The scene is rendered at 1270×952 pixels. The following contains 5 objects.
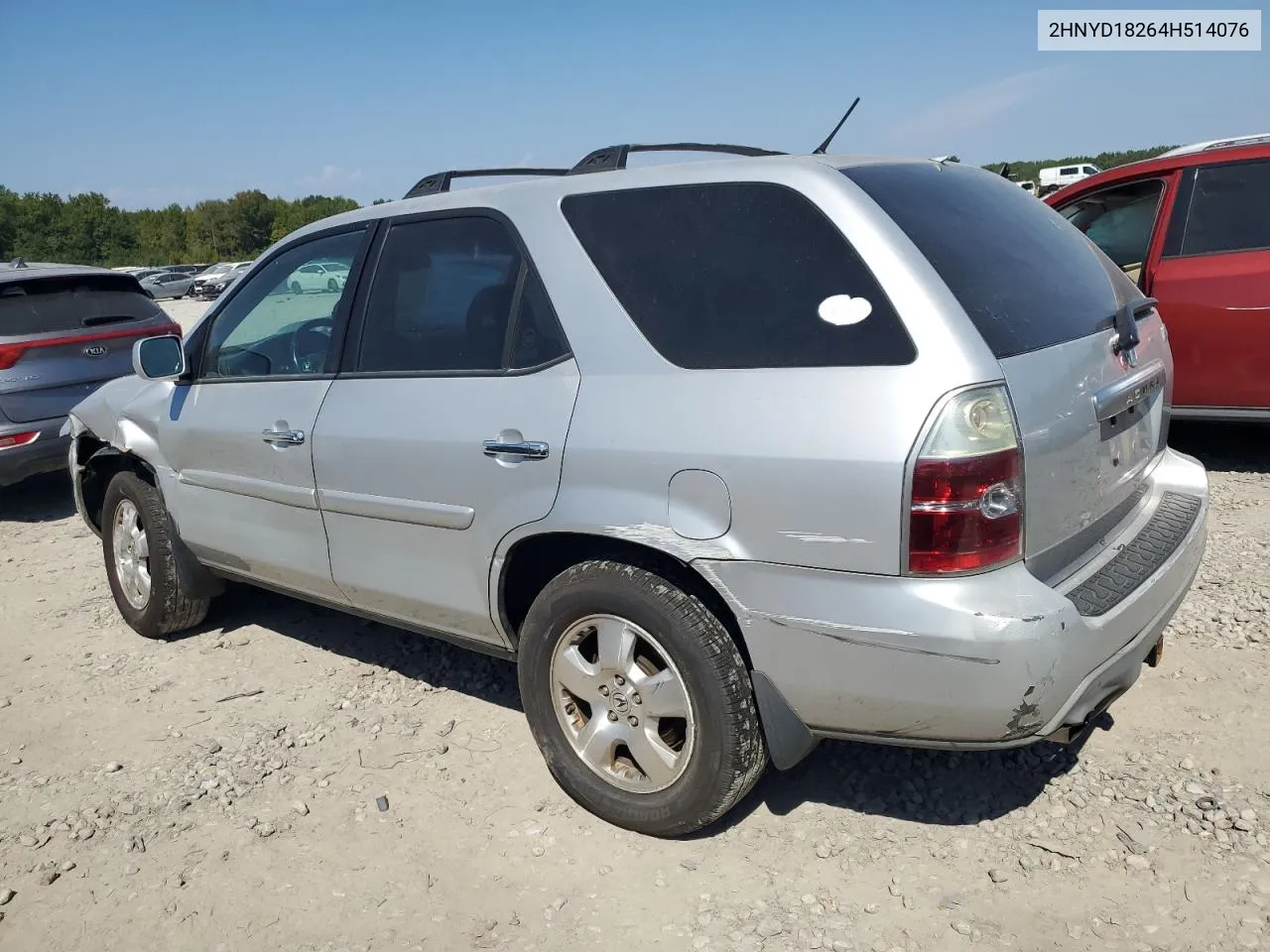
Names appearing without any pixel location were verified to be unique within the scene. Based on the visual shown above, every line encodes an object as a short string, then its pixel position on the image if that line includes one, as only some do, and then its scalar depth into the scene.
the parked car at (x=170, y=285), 41.60
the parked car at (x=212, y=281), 38.12
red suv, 5.52
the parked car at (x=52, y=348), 6.46
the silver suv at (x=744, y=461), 2.23
